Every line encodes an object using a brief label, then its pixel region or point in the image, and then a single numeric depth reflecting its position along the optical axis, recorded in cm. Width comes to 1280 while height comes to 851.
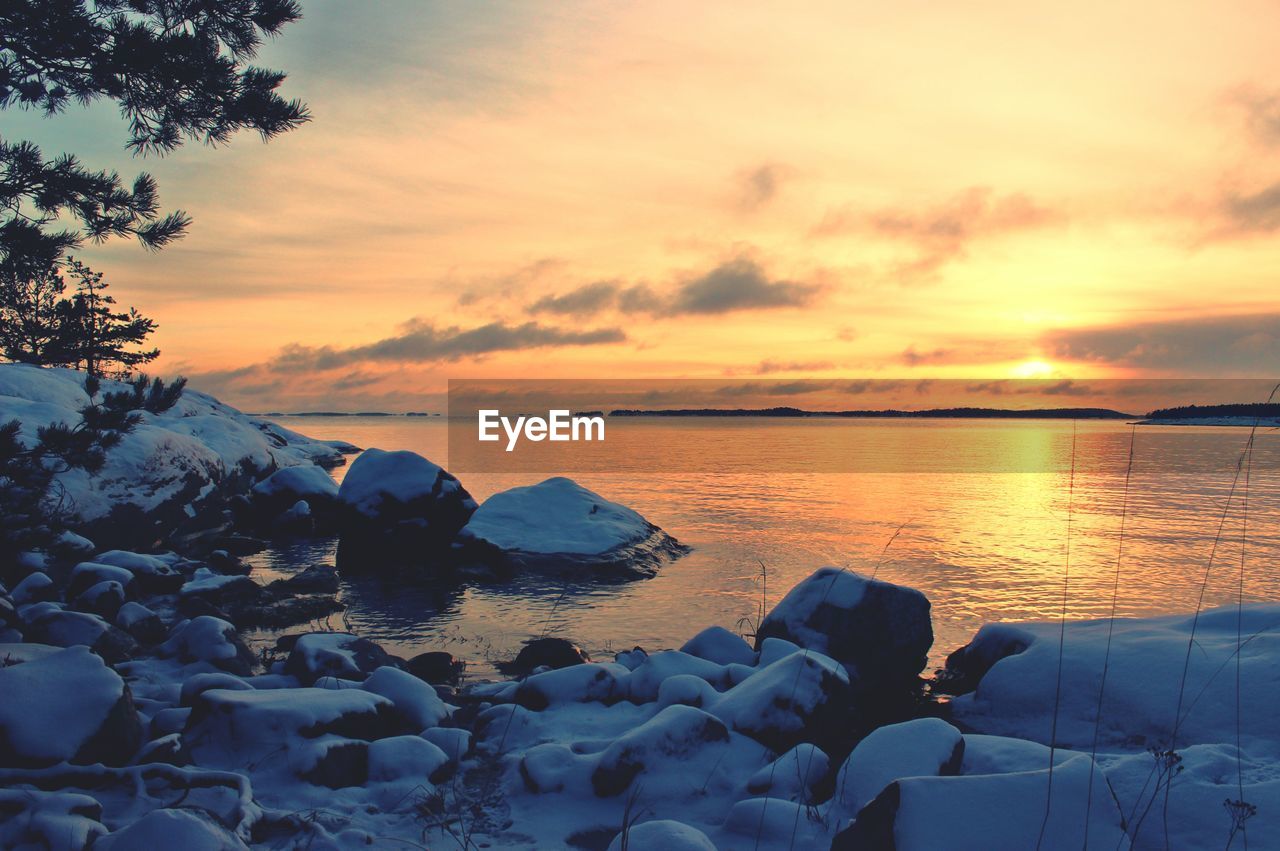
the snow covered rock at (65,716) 498
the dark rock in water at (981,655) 862
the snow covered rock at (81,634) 795
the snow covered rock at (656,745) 556
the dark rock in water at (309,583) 1330
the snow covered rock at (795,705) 646
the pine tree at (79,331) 699
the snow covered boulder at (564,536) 1545
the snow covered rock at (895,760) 512
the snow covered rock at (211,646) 831
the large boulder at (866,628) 869
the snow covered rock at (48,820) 395
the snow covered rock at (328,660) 767
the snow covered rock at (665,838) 404
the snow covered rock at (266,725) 554
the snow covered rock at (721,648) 888
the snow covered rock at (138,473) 1527
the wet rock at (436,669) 872
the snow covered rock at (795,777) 543
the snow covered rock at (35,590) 1009
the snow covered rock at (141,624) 952
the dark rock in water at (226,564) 1487
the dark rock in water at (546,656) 912
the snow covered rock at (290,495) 2178
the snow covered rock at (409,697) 657
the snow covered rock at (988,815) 395
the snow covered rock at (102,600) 1002
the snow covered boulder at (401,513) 1733
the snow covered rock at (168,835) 377
